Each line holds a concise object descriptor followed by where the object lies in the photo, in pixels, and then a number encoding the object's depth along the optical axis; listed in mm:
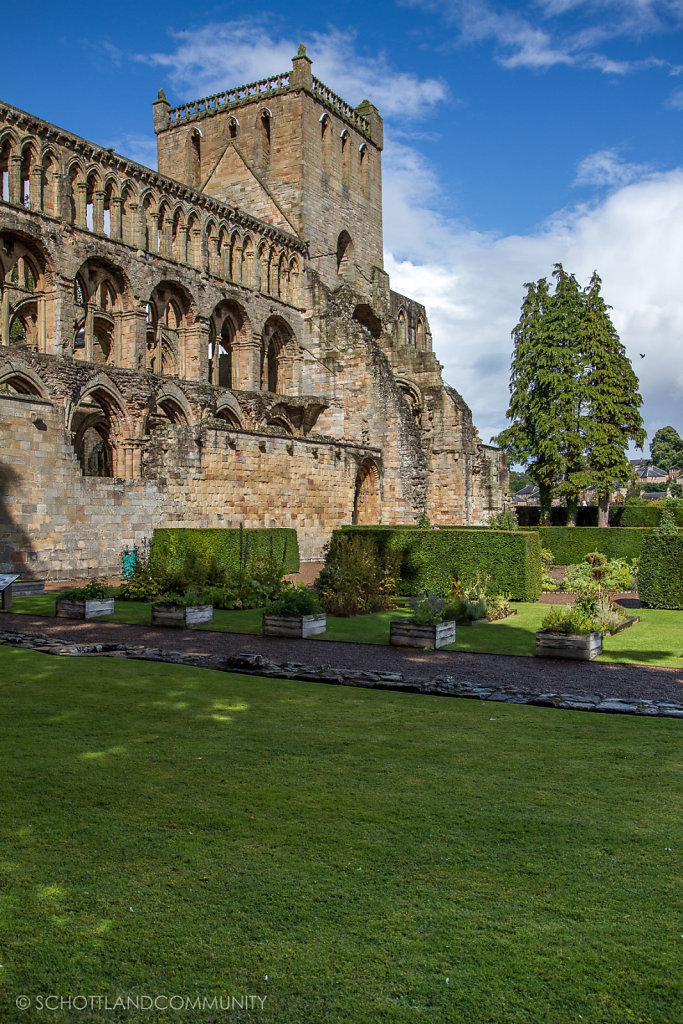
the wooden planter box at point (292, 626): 10922
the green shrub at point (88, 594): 12438
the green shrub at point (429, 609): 10352
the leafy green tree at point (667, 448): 103981
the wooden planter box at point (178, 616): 11664
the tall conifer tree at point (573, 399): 36062
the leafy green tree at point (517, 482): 134375
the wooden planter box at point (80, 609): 12297
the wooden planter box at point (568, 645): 9398
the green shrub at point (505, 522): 24484
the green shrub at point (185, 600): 11809
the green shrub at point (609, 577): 15445
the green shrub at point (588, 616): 9660
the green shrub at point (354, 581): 13656
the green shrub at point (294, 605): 11099
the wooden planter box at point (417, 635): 10188
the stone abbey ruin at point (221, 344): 18625
